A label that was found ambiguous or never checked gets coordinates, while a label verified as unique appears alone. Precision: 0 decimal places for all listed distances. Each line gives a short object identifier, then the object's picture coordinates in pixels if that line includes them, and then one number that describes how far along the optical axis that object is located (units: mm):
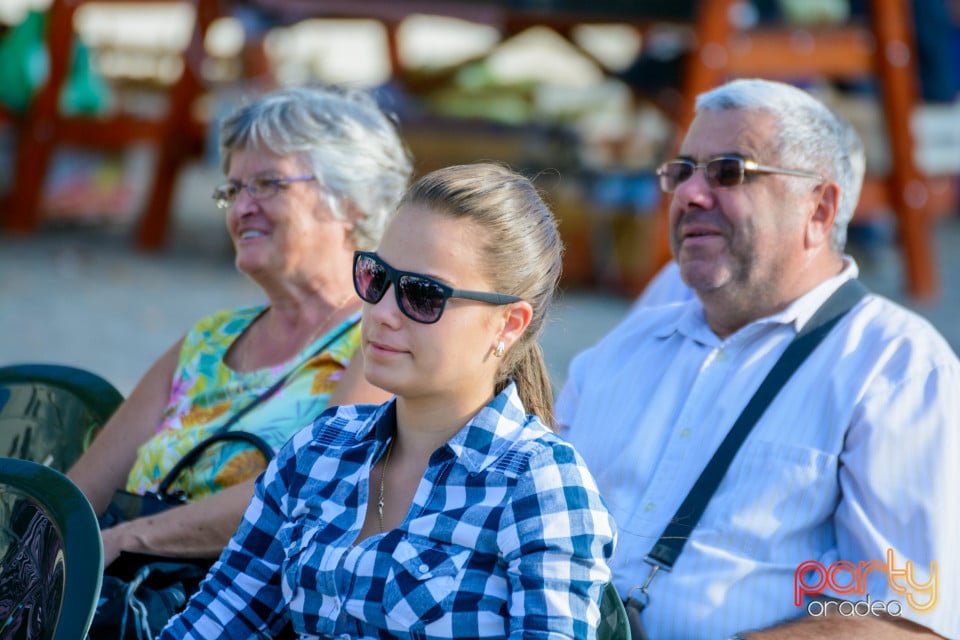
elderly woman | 5621
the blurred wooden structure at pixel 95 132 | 18391
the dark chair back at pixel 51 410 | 5727
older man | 4660
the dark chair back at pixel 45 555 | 3629
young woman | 3691
